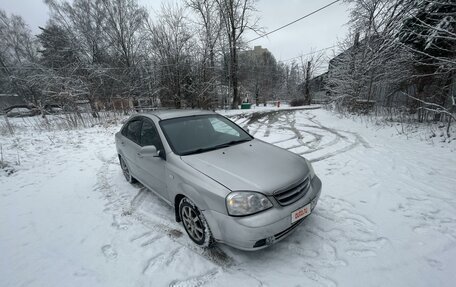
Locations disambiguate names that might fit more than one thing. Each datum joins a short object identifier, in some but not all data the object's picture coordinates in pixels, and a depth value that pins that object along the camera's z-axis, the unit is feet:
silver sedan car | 6.52
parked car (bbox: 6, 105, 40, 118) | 56.19
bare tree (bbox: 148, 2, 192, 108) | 51.70
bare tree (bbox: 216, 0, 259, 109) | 65.62
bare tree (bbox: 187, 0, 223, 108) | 54.19
